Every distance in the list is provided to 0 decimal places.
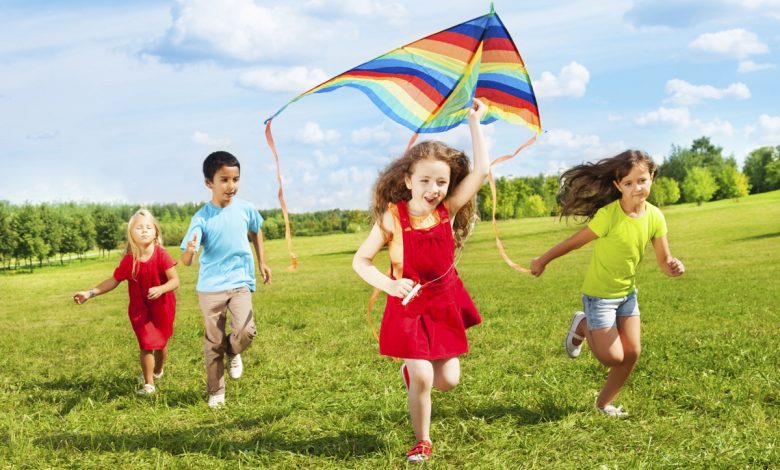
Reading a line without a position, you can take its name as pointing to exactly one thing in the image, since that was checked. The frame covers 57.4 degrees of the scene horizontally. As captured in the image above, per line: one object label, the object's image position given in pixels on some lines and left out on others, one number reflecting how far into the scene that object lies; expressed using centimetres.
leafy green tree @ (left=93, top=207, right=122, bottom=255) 5647
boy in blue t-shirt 655
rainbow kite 500
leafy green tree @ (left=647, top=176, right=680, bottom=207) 7506
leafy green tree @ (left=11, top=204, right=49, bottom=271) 4709
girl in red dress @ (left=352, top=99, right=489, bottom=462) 466
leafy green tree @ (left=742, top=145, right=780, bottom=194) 9006
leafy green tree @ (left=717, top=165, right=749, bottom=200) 7962
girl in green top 553
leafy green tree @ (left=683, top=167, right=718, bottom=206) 7600
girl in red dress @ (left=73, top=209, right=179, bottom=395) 726
